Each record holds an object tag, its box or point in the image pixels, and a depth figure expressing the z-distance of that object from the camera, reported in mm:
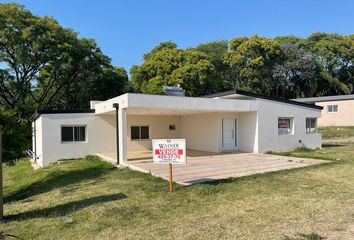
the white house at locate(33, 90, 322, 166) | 15641
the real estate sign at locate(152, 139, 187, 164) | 7830
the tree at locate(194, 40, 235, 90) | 41156
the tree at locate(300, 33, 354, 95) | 43062
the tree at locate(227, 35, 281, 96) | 38094
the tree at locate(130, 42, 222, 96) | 31625
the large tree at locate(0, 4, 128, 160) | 23469
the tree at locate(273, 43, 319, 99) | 40906
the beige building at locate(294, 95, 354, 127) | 31344
